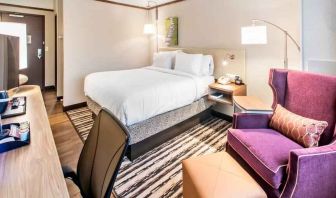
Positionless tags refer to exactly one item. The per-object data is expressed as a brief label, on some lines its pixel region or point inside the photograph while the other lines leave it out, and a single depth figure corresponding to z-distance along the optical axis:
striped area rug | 1.91
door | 5.19
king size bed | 2.34
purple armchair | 1.31
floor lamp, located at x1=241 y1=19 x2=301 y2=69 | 2.37
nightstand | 2.96
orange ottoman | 1.33
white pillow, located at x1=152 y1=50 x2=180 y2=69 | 3.95
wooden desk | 0.69
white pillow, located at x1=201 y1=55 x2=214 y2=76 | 3.43
